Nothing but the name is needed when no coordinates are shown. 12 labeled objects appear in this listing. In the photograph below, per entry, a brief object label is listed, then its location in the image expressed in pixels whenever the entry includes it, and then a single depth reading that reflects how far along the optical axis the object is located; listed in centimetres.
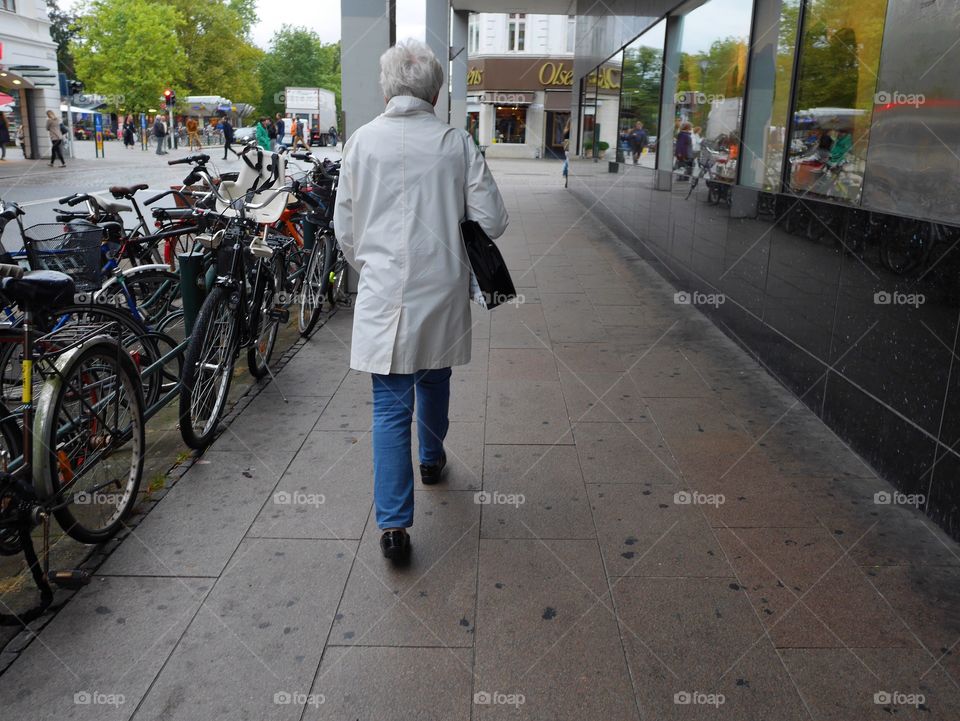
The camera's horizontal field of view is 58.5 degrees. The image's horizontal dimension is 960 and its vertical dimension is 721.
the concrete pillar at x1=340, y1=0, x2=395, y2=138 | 848
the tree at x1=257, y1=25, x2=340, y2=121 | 8362
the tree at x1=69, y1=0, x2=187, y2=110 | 5094
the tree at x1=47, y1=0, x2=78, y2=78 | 6869
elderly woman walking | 318
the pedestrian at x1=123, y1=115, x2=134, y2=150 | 4862
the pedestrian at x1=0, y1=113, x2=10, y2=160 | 2967
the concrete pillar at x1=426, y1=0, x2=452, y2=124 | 1931
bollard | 476
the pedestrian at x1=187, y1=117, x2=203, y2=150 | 4554
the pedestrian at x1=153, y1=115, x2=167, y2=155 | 4134
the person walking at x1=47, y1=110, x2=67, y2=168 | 3052
